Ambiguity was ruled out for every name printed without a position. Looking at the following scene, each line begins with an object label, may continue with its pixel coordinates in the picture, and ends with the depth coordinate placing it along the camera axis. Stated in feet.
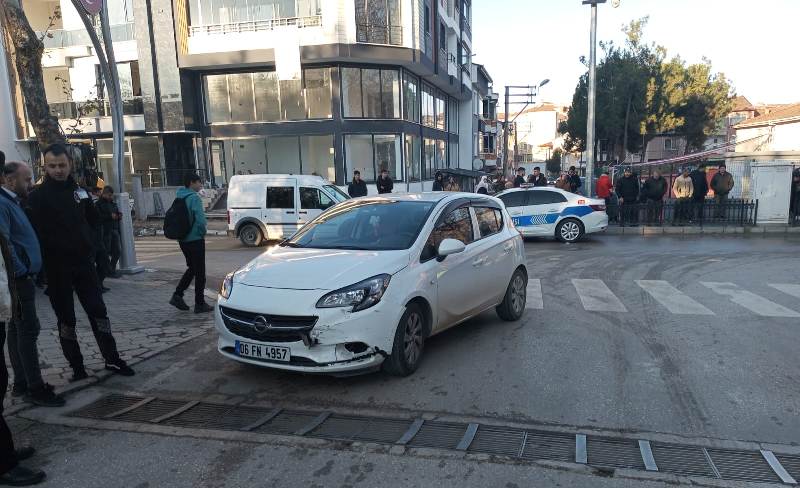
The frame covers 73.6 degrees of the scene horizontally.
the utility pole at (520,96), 123.08
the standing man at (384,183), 62.03
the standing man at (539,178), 62.54
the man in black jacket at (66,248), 14.39
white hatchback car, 14.42
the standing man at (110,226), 28.00
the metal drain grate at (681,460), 11.00
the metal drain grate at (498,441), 11.92
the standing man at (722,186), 54.95
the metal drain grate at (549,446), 11.63
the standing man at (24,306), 12.46
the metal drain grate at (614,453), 11.32
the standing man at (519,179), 66.25
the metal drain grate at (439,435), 12.26
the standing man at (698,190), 55.06
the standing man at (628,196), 55.88
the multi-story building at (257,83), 77.30
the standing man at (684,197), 55.42
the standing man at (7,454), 10.61
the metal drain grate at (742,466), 10.82
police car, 48.06
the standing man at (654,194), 56.03
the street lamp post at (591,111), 61.72
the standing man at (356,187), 58.14
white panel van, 48.37
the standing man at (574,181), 66.44
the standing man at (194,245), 23.08
